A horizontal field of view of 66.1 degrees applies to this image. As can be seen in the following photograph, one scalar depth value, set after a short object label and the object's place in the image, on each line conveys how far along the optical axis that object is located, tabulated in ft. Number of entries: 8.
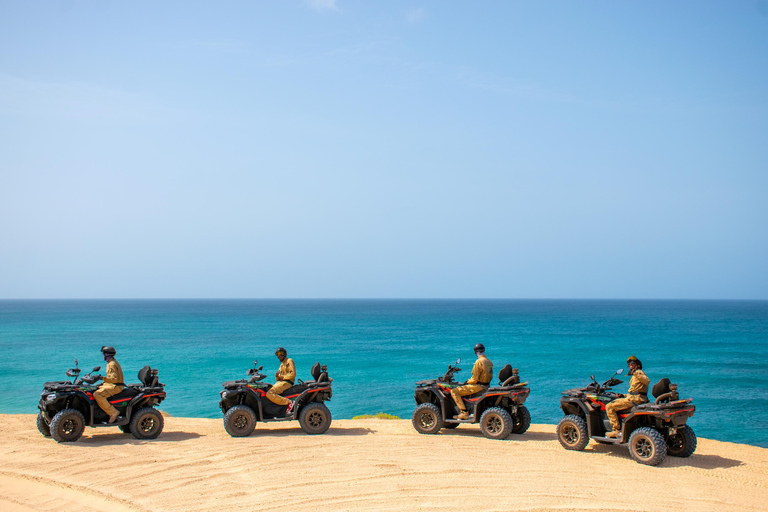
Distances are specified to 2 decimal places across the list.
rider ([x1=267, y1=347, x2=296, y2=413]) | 41.83
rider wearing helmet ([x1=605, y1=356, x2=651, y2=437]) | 35.14
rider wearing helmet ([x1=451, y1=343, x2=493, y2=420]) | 42.47
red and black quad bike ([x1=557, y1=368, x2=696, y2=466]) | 34.19
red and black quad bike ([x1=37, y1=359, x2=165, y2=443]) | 37.83
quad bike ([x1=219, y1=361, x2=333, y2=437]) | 41.24
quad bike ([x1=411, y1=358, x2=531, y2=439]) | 41.68
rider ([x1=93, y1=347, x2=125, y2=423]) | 38.42
